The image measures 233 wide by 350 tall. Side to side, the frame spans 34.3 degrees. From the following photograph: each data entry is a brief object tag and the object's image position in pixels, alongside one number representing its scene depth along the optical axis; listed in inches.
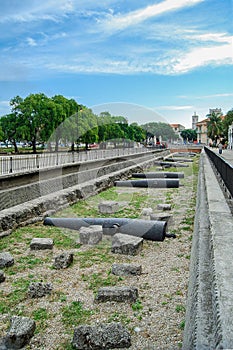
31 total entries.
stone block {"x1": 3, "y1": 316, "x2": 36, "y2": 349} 133.3
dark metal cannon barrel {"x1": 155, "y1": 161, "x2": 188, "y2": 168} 1184.8
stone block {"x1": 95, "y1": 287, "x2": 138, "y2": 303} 167.5
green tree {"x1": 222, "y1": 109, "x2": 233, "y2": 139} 3401.3
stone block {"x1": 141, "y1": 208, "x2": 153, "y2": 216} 363.7
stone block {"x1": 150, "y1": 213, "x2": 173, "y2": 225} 312.4
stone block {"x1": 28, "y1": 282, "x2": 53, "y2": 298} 175.5
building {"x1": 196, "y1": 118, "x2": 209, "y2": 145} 5399.6
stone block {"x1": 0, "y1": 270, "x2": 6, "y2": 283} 193.6
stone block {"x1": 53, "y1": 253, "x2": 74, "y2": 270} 213.7
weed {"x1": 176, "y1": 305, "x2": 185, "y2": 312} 160.1
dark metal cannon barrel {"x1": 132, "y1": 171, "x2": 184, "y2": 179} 782.8
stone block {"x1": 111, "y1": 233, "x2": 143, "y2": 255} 237.9
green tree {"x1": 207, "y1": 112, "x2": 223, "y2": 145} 3850.9
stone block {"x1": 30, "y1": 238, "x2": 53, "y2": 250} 250.1
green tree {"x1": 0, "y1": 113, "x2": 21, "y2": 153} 1972.2
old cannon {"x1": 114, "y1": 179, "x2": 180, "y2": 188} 629.6
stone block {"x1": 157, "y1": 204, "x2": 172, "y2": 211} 402.3
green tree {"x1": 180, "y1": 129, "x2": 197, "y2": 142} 5940.0
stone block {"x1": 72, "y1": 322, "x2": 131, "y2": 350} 128.2
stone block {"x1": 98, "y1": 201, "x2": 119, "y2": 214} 388.8
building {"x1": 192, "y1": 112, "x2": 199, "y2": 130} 7751.0
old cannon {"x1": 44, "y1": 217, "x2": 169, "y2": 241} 270.8
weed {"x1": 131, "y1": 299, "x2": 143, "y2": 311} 162.2
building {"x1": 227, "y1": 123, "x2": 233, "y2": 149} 2928.2
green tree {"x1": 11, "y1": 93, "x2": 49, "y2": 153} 1926.8
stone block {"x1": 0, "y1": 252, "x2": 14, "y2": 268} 215.6
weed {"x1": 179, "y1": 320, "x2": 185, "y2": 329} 146.0
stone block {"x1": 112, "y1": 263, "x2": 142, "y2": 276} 201.5
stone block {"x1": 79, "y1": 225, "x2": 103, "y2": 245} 261.4
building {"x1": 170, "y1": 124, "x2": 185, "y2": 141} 5918.3
